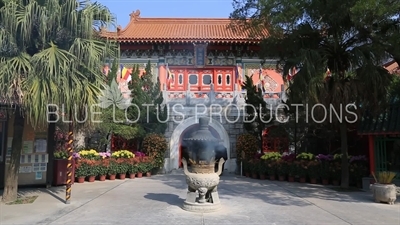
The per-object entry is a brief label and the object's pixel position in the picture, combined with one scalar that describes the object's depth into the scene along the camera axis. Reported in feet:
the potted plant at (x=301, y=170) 40.63
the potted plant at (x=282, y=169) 42.19
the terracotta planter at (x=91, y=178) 40.65
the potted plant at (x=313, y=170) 39.98
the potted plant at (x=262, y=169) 44.03
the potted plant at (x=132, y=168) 44.86
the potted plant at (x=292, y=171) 41.37
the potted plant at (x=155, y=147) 48.24
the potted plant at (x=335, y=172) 39.03
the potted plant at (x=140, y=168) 45.75
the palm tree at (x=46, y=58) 24.04
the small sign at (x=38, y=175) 34.42
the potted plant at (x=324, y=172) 39.47
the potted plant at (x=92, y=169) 40.37
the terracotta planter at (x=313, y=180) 40.44
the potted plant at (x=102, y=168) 41.45
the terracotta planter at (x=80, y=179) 39.83
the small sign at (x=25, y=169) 33.58
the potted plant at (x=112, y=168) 42.64
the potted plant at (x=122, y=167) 43.57
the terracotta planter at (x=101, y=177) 41.98
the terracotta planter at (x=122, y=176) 44.19
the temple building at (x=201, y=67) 52.60
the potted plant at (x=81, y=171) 39.50
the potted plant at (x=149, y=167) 46.78
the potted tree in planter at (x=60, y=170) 35.55
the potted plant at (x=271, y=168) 43.11
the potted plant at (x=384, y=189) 27.53
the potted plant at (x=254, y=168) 45.06
